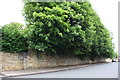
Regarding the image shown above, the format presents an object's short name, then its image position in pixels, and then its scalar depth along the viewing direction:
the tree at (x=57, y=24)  11.27
